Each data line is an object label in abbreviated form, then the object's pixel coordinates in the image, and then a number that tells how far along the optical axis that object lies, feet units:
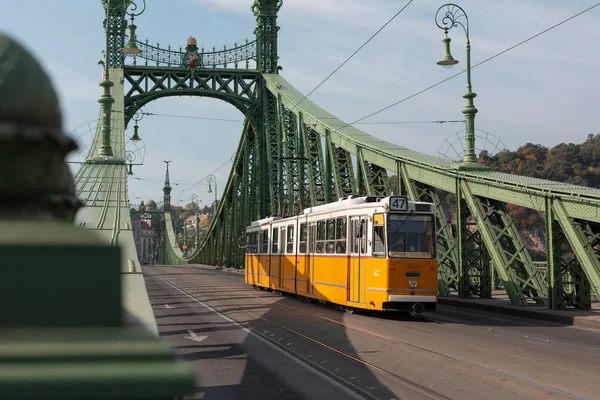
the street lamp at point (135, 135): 121.30
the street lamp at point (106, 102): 71.99
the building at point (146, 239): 576.20
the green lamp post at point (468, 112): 73.31
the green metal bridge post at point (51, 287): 5.33
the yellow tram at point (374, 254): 58.23
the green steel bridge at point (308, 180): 57.52
